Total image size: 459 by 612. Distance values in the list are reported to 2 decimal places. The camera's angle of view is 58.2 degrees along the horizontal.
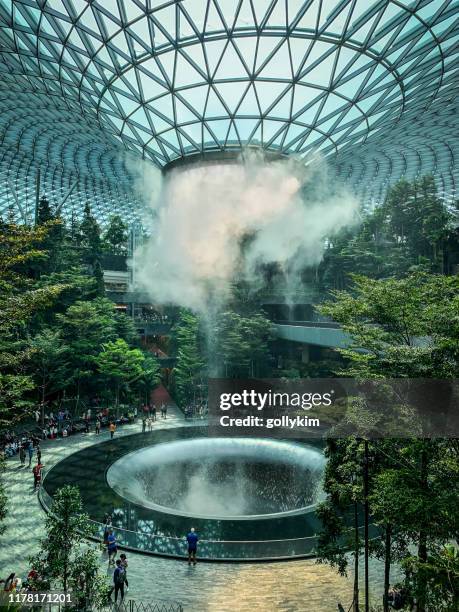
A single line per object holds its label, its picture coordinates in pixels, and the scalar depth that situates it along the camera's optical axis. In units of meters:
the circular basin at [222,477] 21.58
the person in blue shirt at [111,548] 15.31
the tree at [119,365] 41.19
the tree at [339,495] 13.04
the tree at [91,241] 65.25
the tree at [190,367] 45.47
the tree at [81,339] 40.77
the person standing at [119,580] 13.16
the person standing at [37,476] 22.72
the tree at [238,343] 45.19
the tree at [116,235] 94.50
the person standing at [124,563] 13.61
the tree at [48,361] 35.75
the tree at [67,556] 10.59
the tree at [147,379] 46.00
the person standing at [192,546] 15.47
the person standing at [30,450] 27.03
